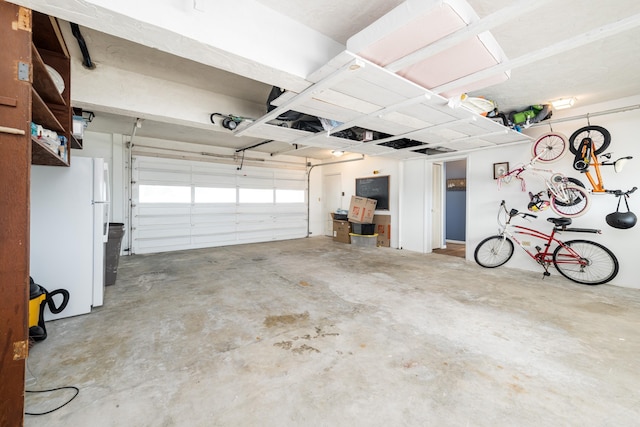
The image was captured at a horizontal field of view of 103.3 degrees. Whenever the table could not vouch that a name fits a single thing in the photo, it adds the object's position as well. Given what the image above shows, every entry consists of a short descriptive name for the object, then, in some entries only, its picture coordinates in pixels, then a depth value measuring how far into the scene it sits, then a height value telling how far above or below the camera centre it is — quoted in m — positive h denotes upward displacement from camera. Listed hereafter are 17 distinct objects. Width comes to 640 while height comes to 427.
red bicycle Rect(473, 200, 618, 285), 3.70 -0.60
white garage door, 5.80 +0.22
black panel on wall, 6.78 +0.68
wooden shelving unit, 1.74 +0.99
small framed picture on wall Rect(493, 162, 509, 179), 4.62 +0.84
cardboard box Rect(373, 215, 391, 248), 6.68 -0.41
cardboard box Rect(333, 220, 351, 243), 7.12 -0.50
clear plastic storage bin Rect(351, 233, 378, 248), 6.72 -0.72
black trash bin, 3.45 -0.57
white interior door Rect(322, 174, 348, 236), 8.20 +0.59
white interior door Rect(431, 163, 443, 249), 6.24 +0.15
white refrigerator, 2.45 -0.19
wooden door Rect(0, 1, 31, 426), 1.21 +0.02
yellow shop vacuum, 2.05 -0.84
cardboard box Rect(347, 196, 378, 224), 6.81 +0.10
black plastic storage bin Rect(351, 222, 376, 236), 6.76 -0.41
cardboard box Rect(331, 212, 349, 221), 7.38 -0.11
